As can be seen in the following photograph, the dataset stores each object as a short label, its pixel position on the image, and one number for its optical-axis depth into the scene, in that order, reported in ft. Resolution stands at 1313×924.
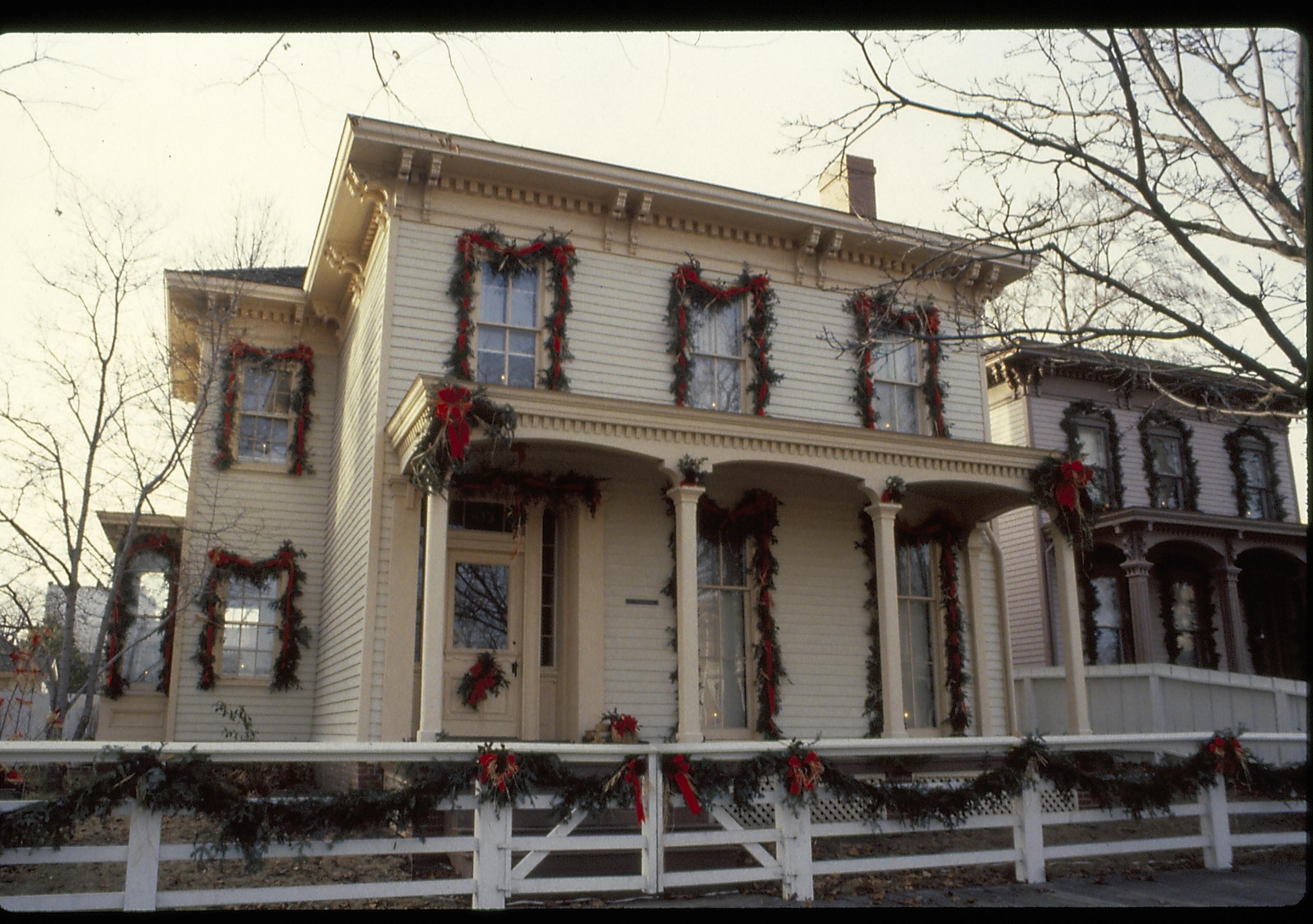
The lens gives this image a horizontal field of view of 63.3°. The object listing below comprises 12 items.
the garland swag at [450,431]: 31.24
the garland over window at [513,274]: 39.01
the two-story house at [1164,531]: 62.90
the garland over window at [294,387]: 47.98
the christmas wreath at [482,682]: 36.68
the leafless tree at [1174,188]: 26.00
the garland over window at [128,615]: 45.85
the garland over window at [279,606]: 45.14
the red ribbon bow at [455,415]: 31.19
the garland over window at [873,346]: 44.50
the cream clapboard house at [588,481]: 36.63
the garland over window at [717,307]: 41.93
